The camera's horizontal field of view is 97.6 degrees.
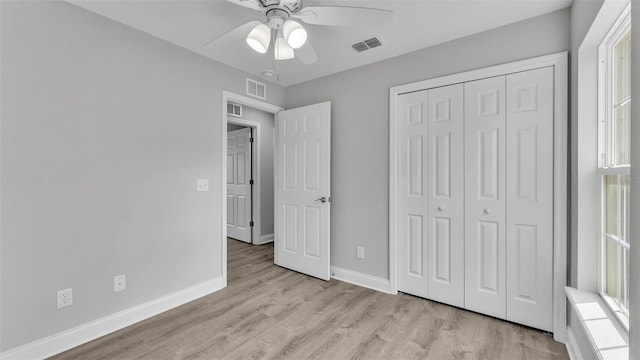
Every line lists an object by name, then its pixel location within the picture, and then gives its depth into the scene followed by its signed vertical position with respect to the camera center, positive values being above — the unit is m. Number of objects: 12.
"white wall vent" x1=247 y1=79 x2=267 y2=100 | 3.15 +1.03
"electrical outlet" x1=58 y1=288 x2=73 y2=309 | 1.89 -0.81
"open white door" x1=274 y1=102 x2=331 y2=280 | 3.12 -0.13
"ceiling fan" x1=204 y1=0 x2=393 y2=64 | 1.47 +0.89
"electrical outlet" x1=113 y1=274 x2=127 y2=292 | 2.15 -0.81
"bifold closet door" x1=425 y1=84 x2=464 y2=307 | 2.40 -0.15
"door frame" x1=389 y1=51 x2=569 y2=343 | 1.95 -0.01
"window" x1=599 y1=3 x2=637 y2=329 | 1.42 +0.08
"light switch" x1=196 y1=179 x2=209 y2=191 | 2.70 -0.07
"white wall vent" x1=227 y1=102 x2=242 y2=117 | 3.97 +0.98
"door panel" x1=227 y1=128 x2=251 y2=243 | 4.80 -0.11
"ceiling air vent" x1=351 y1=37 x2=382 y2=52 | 2.44 +1.20
